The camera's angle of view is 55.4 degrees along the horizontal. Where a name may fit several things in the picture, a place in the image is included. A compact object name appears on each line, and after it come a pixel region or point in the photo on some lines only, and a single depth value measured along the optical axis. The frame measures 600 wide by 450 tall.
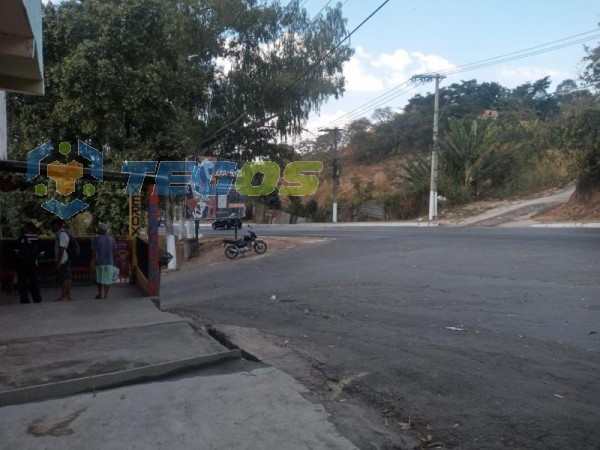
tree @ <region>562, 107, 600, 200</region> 26.53
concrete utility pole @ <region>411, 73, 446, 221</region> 35.19
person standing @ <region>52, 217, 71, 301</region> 9.96
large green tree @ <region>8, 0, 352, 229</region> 15.88
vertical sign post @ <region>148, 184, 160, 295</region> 10.12
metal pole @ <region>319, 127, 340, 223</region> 46.44
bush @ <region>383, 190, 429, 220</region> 41.51
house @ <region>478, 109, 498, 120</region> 51.48
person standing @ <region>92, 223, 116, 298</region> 10.32
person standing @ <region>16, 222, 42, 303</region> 9.78
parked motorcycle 22.41
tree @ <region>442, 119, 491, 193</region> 38.41
